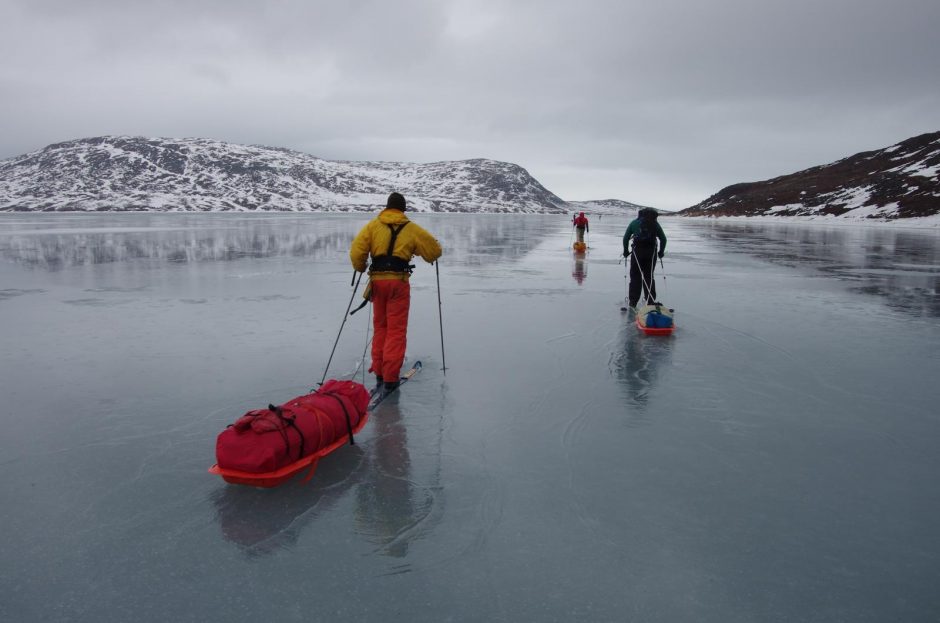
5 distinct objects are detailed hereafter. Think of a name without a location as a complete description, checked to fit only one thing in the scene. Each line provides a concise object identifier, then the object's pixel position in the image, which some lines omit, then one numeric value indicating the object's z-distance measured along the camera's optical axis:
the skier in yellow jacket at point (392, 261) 6.50
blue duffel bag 9.27
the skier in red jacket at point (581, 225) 26.00
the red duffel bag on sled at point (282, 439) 4.02
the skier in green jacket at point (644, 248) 11.54
